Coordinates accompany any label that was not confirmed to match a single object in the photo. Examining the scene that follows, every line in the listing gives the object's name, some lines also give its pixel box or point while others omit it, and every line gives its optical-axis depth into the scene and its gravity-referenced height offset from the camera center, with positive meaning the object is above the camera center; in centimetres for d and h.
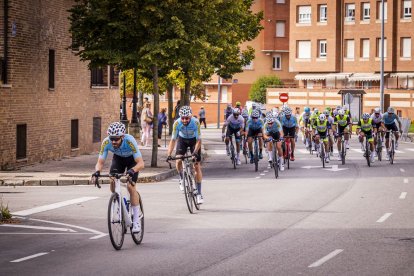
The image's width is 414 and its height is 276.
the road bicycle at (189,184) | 2064 -169
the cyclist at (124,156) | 1550 -92
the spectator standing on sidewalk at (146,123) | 4788 -130
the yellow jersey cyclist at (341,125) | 3681 -101
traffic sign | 7700 -18
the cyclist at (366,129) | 3641 -111
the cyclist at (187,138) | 2105 -89
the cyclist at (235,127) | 3628 -108
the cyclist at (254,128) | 3503 -107
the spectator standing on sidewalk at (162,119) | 5653 -132
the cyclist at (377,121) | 3750 -88
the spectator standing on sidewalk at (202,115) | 8319 -161
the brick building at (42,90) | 3275 +8
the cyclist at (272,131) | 3206 -106
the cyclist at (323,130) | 3653 -116
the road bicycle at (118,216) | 1514 -170
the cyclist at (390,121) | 3828 -88
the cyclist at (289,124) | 3484 -93
